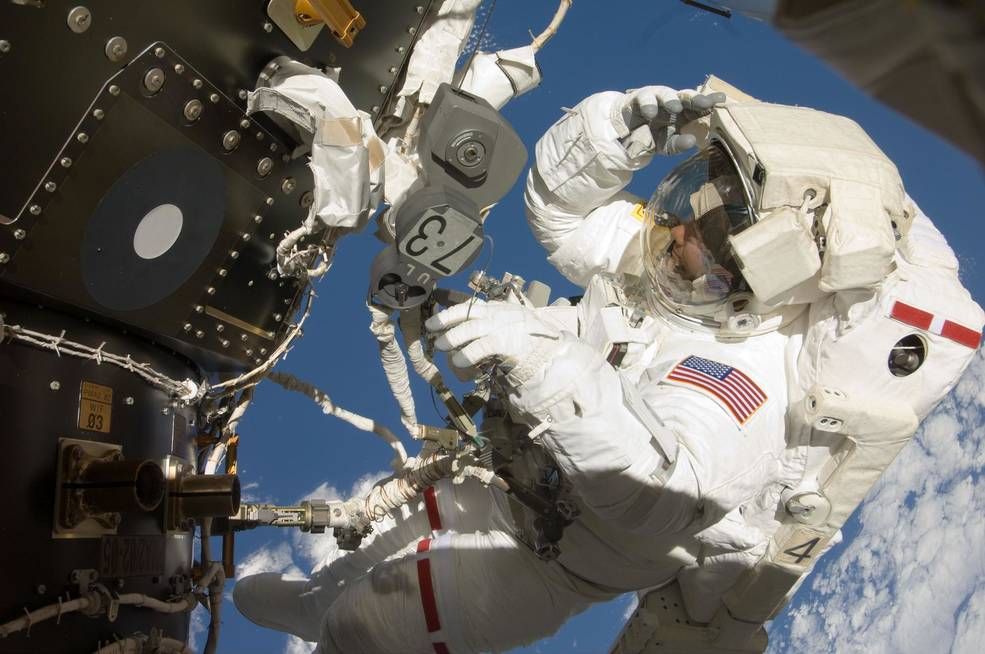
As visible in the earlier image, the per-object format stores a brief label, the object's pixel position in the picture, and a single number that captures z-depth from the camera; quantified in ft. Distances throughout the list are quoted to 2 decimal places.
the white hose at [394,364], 6.86
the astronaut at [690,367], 5.51
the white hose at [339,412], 7.86
